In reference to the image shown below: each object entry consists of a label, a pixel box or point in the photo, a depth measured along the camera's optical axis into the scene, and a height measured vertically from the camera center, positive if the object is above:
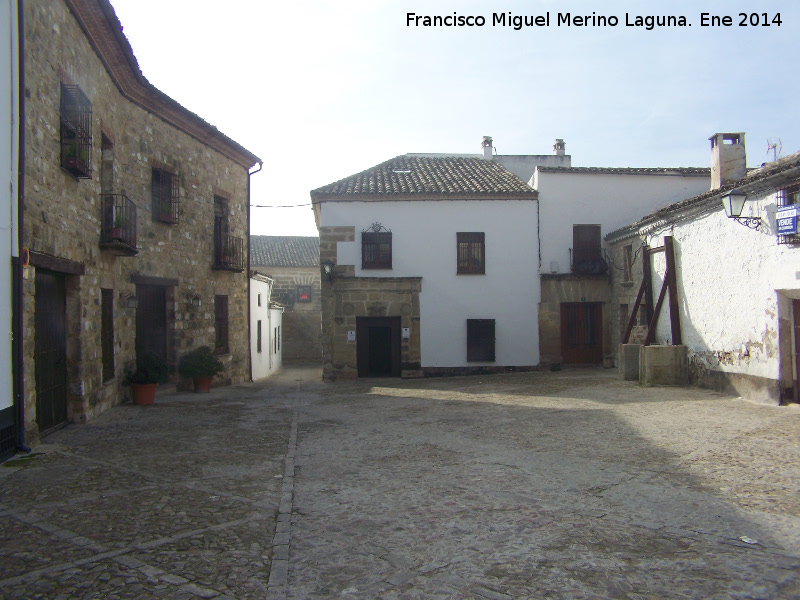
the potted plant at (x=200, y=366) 13.03 -0.98
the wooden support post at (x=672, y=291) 12.73 +0.46
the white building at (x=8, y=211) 6.31 +1.17
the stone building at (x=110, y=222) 7.45 +1.70
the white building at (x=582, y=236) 17.36 +2.25
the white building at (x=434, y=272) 17.14 +1.25
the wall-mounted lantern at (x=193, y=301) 13.46 +0.43
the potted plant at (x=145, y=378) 11.02 -1.03
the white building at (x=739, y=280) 9.38 +0.57
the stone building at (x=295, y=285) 30.16 +1.88
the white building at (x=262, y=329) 18.98 -0.34
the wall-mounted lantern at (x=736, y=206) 9.93 +1.74
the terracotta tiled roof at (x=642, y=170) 17.52 +4.11
